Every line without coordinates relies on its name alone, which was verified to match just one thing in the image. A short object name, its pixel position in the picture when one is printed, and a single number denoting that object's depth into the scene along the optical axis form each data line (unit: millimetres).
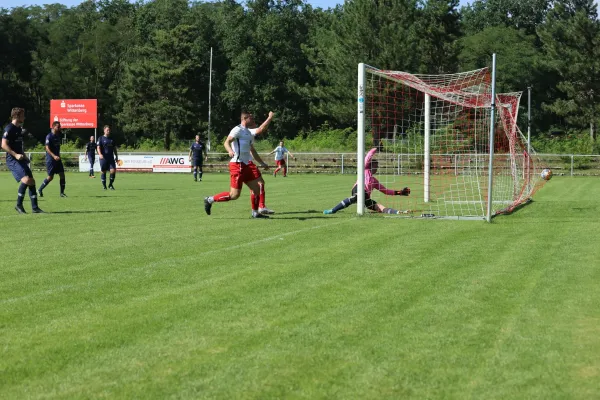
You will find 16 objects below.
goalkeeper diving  14547
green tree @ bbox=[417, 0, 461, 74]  65688
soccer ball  19234
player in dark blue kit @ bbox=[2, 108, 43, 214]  14633
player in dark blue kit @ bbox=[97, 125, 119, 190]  23262
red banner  47438
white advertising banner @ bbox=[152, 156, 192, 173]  44469
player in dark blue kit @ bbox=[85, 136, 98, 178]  28328
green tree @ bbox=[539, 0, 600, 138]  63875
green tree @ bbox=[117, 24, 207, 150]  73125
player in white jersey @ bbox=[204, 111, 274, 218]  13656
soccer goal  14633
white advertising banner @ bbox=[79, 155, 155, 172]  45188
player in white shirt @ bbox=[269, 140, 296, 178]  35688
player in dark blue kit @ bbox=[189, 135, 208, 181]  31928
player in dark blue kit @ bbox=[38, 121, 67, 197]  18328
